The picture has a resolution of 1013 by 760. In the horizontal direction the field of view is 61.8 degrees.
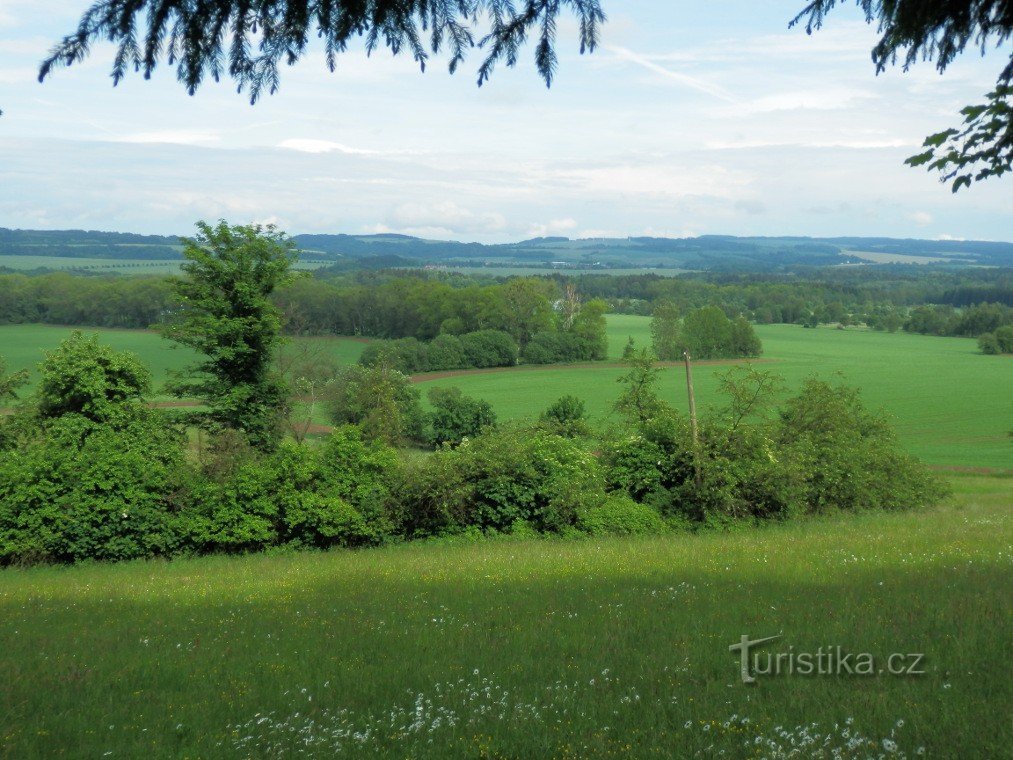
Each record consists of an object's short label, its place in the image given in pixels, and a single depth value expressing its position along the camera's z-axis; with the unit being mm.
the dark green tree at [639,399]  29875
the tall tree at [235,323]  30328
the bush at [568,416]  29970
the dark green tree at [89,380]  24469
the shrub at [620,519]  23812
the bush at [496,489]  23375
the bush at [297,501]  22562
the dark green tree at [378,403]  49094
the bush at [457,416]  62531
